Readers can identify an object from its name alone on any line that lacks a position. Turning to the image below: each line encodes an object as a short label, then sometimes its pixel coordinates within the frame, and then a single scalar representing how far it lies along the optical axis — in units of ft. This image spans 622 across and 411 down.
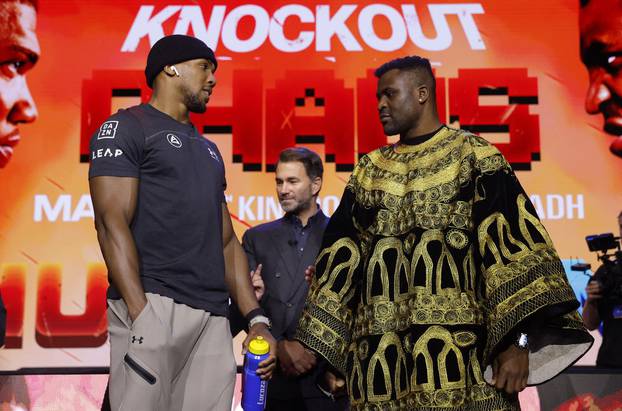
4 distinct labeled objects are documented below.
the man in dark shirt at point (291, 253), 9.91
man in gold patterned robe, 6.85
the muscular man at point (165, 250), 6.54
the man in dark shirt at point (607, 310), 13.70
